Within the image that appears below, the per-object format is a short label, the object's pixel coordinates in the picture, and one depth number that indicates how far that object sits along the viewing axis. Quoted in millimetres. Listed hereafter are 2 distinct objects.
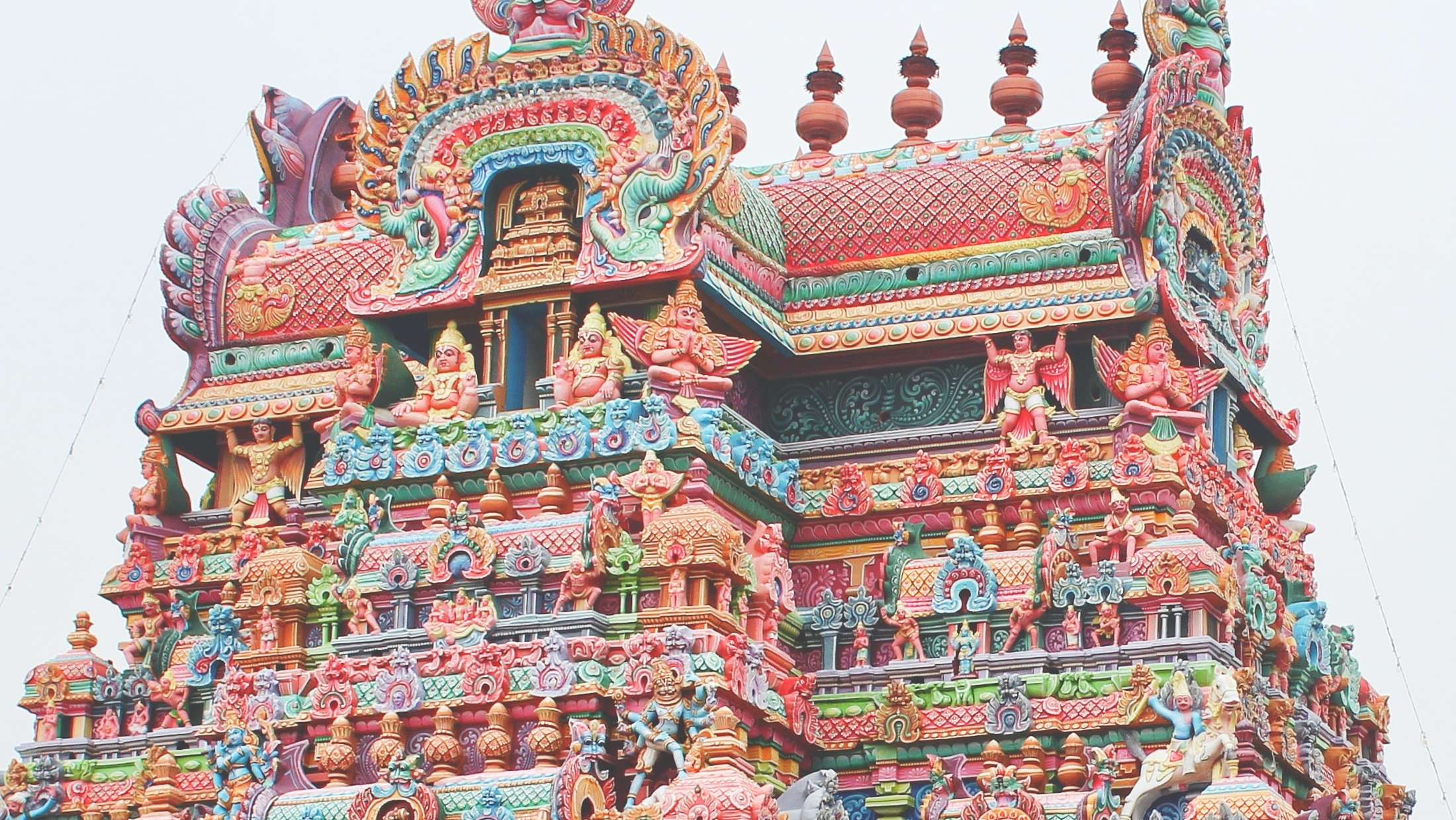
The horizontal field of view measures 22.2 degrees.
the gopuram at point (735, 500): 30203
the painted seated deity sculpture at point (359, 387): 32406
